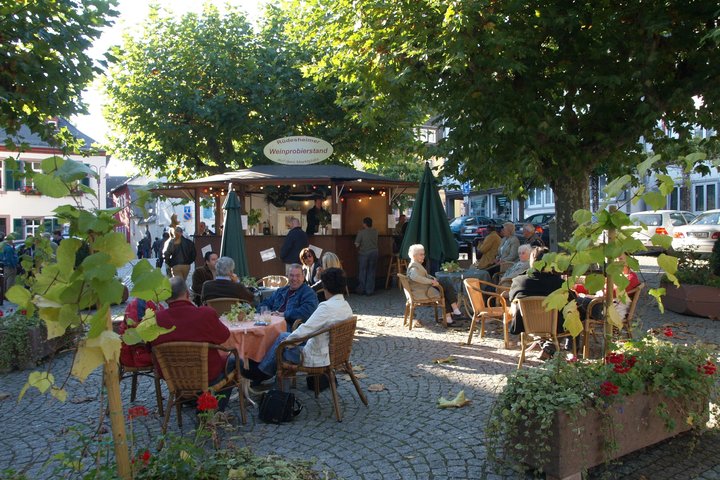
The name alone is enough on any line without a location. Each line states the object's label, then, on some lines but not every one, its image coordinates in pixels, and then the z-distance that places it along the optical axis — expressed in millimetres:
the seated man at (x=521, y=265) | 8336
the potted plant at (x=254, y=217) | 16953
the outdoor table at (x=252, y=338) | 5652
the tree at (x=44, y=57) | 7652
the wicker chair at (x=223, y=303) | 6821
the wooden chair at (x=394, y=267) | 14142
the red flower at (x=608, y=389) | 3682
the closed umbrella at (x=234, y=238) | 10109
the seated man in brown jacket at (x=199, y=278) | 8805
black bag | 5148
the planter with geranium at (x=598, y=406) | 3566
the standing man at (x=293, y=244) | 12328
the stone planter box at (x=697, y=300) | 9703
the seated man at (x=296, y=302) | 6328
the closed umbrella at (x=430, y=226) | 10711
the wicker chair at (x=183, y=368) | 4613
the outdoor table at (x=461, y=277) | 9656
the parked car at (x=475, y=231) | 27719
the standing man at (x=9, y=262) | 14219
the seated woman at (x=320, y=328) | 5309
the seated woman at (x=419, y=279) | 9164
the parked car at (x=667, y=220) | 21916
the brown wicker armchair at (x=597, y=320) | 6656
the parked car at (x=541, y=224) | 23528
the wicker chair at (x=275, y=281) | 9641
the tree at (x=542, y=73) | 9578
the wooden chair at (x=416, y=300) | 9141
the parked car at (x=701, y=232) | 19759
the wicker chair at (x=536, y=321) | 6469
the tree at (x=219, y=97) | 17734
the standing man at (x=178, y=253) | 12898
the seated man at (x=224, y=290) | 6945
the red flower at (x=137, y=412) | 3346
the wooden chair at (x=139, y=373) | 5195
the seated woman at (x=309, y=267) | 9133
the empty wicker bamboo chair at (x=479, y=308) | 7819
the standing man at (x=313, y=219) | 15422
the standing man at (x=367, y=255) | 13859
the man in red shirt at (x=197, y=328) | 4752
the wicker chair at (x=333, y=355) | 5207
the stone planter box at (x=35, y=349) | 7223
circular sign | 15492
